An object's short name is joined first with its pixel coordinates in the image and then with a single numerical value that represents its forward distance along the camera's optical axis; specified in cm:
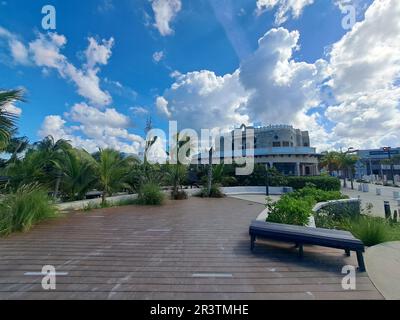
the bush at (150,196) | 1010
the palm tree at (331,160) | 3533
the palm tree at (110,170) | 916
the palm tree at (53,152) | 865
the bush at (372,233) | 461
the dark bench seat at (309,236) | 322
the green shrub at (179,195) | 1281
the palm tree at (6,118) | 519
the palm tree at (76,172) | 892
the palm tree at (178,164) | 1313
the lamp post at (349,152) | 3545
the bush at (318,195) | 937
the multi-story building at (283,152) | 4016
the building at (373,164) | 6507
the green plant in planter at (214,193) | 1432
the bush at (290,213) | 473
